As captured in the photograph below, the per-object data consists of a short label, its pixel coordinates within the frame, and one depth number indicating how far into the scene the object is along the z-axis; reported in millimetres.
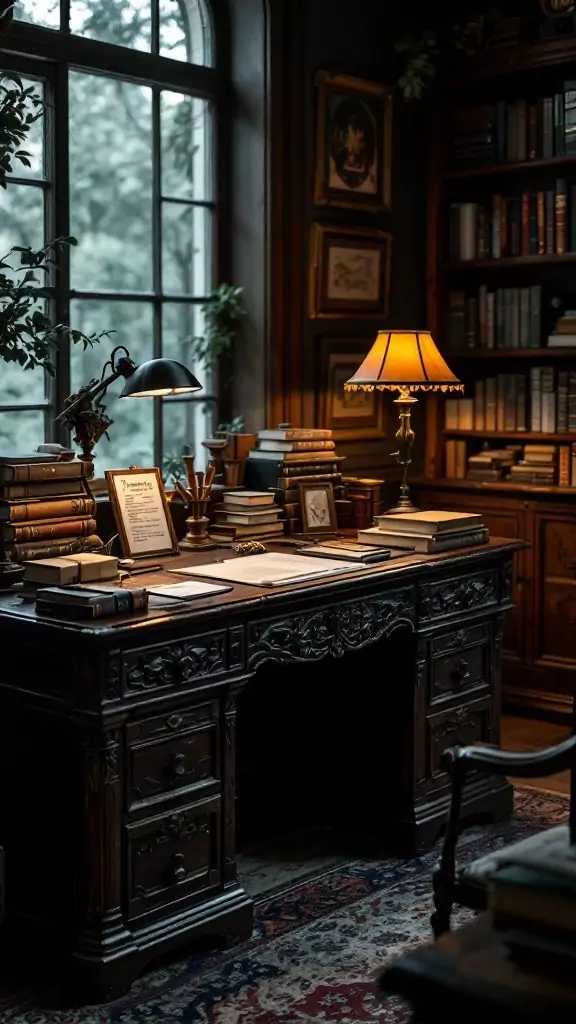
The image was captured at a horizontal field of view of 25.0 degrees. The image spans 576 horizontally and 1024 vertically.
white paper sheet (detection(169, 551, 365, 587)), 3479
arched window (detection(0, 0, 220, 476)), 4125
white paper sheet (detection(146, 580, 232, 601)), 3240
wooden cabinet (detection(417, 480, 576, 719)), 5195
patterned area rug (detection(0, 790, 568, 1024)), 2926
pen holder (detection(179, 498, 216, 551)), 4004
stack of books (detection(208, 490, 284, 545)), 4133
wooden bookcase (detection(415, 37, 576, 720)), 5176
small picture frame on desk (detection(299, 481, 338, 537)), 4297
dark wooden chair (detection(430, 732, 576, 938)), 2320
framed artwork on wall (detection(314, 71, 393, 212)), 4871
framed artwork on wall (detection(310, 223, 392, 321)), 4906
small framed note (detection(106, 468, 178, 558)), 3750
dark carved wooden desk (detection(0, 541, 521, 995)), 2984
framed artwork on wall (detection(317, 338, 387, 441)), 4980
